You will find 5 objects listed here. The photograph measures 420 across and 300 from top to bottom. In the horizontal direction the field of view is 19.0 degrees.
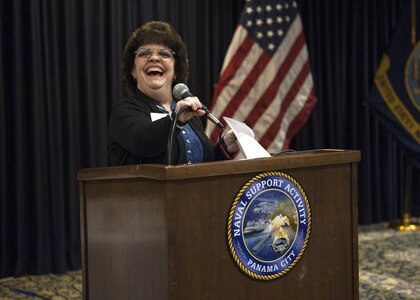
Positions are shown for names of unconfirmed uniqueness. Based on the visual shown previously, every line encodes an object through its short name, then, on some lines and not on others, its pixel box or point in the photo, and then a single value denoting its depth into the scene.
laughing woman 4.12
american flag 9.93
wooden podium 3.28
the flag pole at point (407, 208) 11.59
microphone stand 3.57
